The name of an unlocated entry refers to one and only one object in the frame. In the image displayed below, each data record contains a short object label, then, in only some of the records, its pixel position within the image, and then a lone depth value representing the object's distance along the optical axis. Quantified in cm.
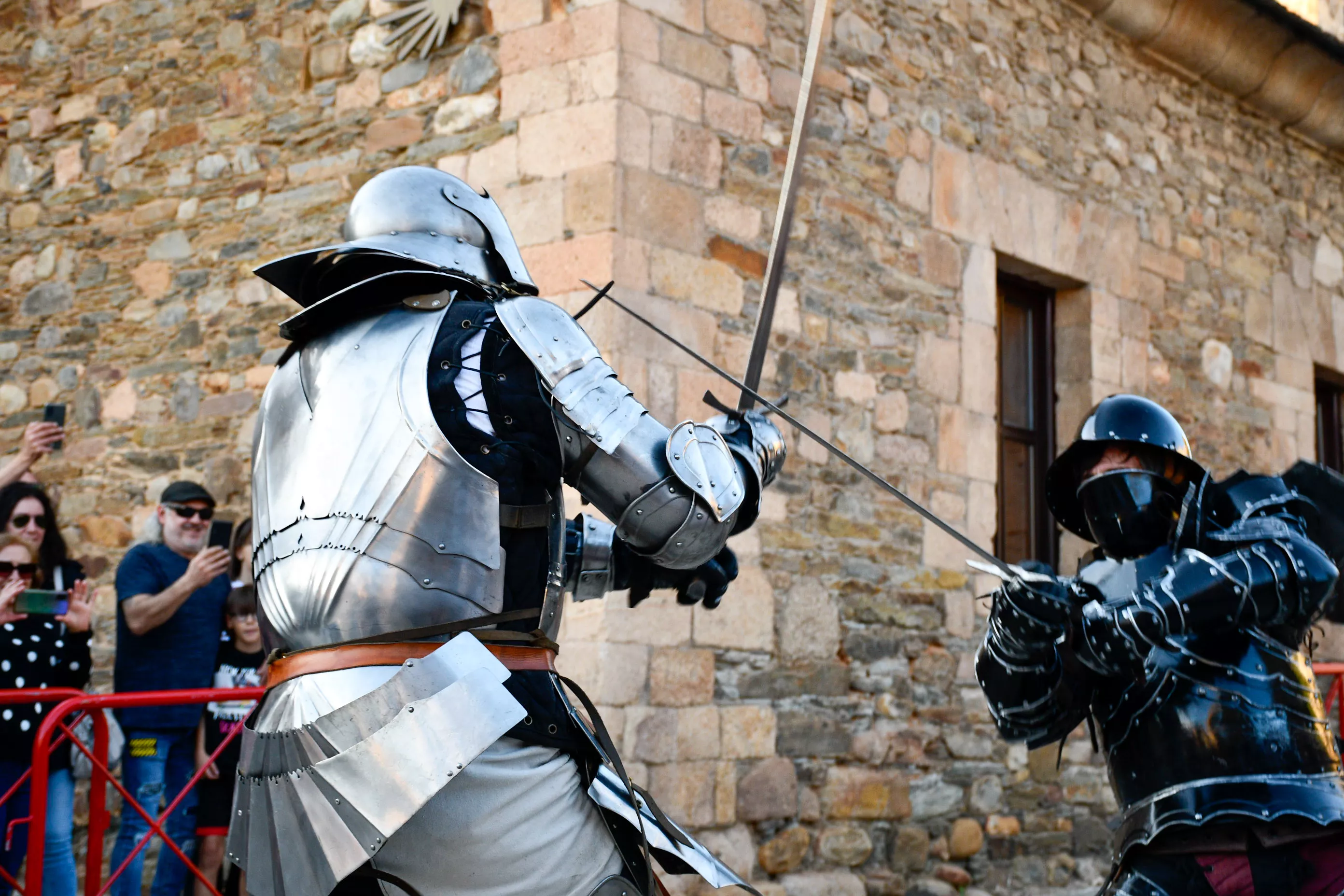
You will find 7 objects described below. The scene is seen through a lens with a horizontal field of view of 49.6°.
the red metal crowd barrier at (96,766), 370
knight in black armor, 290
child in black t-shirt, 481
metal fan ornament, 566
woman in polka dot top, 425
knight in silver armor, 224
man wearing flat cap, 475
